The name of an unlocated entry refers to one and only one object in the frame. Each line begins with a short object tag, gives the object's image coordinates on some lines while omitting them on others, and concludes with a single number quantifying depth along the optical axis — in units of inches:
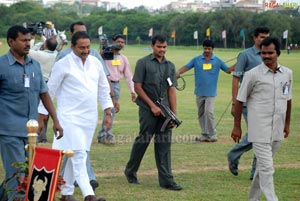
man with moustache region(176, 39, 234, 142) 783.8
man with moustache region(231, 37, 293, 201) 436.4
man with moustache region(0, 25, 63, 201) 411.4
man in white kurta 441.7
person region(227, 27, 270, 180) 542.7
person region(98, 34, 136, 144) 754.5
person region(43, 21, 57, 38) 827.5
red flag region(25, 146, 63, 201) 325.5
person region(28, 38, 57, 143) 708.0
